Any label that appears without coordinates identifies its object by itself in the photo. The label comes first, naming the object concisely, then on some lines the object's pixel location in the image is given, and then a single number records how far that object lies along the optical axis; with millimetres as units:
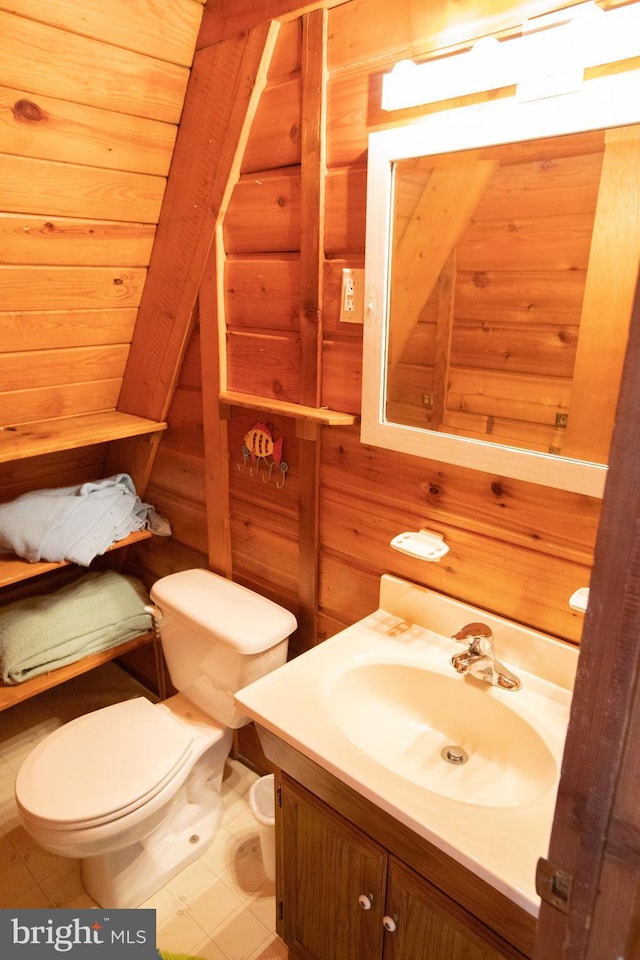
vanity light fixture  885
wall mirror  981
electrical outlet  1317
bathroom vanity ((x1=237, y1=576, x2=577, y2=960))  907
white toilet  1417
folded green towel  1876
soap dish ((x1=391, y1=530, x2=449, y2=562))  1277
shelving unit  1752
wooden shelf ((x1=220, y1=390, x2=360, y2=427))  1383
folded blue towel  1826
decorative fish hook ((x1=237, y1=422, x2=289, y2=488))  1628
